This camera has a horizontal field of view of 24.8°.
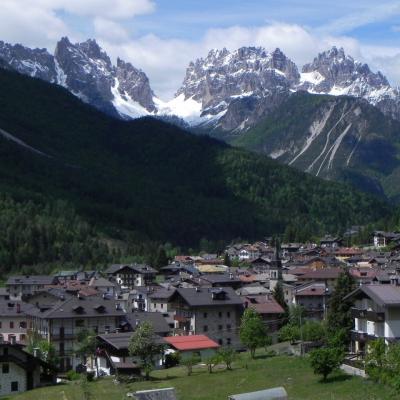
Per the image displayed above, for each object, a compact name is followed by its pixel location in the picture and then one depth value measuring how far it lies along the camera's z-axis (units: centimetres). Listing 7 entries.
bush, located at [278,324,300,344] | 8272
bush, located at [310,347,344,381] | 5853
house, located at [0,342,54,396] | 6881
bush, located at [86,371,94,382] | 6865
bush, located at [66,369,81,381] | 7273
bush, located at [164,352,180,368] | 7581
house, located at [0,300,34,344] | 9500
